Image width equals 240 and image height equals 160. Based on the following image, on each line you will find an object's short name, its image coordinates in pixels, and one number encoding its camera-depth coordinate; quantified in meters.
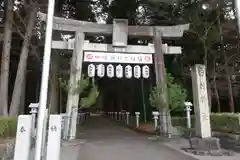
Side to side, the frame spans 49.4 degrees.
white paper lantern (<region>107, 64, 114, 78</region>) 11.29
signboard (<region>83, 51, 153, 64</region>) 11.13
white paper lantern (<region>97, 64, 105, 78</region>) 11.20
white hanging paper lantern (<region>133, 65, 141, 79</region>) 11.55
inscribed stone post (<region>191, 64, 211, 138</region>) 8.42
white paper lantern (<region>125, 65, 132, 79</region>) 11.48
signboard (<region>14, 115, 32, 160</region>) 4.47
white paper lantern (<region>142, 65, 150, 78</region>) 11.63
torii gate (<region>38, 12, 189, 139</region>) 10.93
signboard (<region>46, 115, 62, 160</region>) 4.87
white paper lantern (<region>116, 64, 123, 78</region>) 11.37
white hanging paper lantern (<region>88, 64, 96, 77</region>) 11.29
